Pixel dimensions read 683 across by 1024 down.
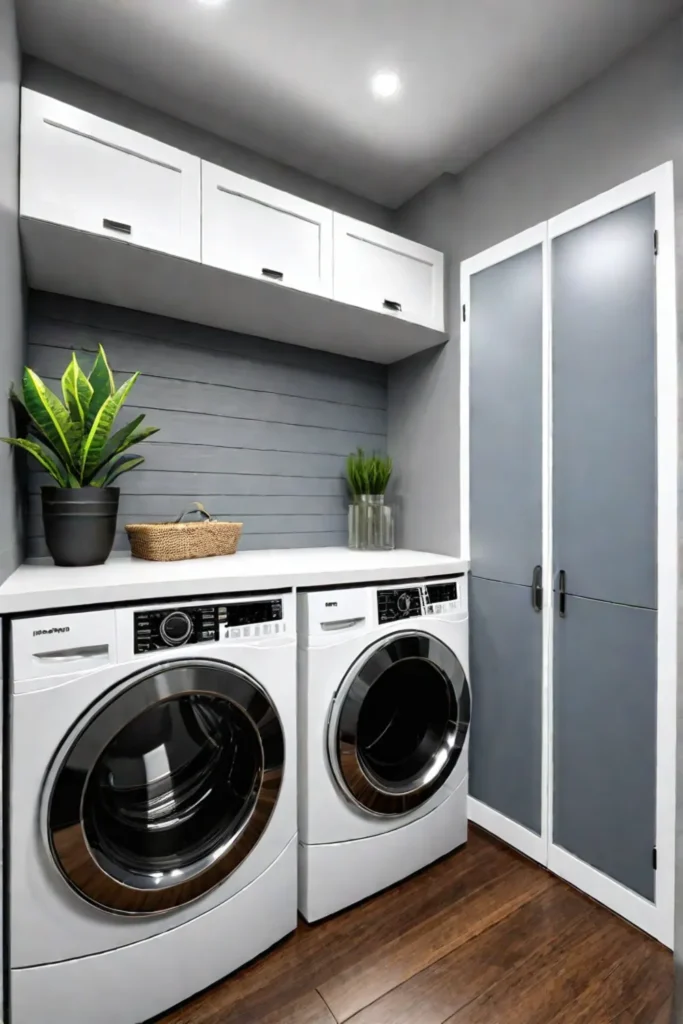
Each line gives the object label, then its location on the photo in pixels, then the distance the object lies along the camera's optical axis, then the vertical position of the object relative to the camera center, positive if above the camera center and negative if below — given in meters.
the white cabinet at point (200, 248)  1.51 +0.88
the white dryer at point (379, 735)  1.61 -0.73
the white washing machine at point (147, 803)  1.17 -0.72
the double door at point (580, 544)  1.57 -0.10
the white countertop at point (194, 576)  1.21 -0.17
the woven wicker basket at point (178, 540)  1.83 -0.09
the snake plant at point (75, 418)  1.53 +0.28
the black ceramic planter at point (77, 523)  1.56 -0.03
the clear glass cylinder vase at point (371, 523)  2.42 -0.04
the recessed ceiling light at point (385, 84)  1.78 +1.47
